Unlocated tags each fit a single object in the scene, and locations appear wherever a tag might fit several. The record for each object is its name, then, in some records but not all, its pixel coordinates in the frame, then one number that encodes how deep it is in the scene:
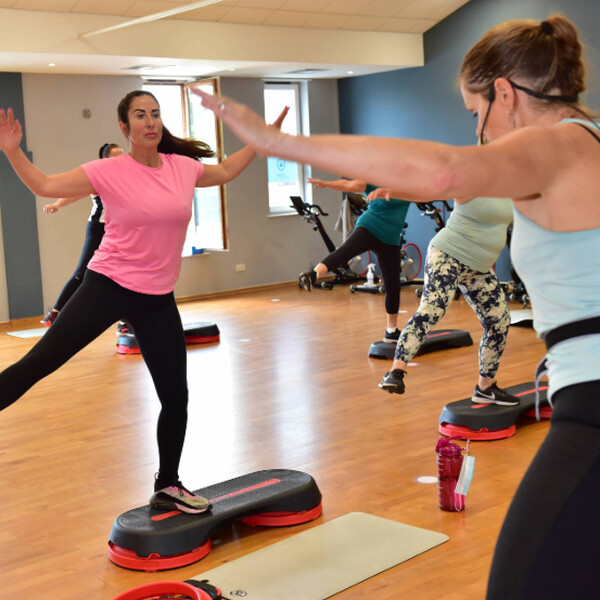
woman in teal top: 6.00
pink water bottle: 3.15
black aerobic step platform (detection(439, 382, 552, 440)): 4.04
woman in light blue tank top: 1.14
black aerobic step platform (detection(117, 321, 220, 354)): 6.71
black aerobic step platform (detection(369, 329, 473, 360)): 6.06
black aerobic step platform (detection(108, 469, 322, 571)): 2.84
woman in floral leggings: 4.15
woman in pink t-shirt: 2.72
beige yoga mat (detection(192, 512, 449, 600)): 2.62
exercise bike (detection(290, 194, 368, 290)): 9.71
